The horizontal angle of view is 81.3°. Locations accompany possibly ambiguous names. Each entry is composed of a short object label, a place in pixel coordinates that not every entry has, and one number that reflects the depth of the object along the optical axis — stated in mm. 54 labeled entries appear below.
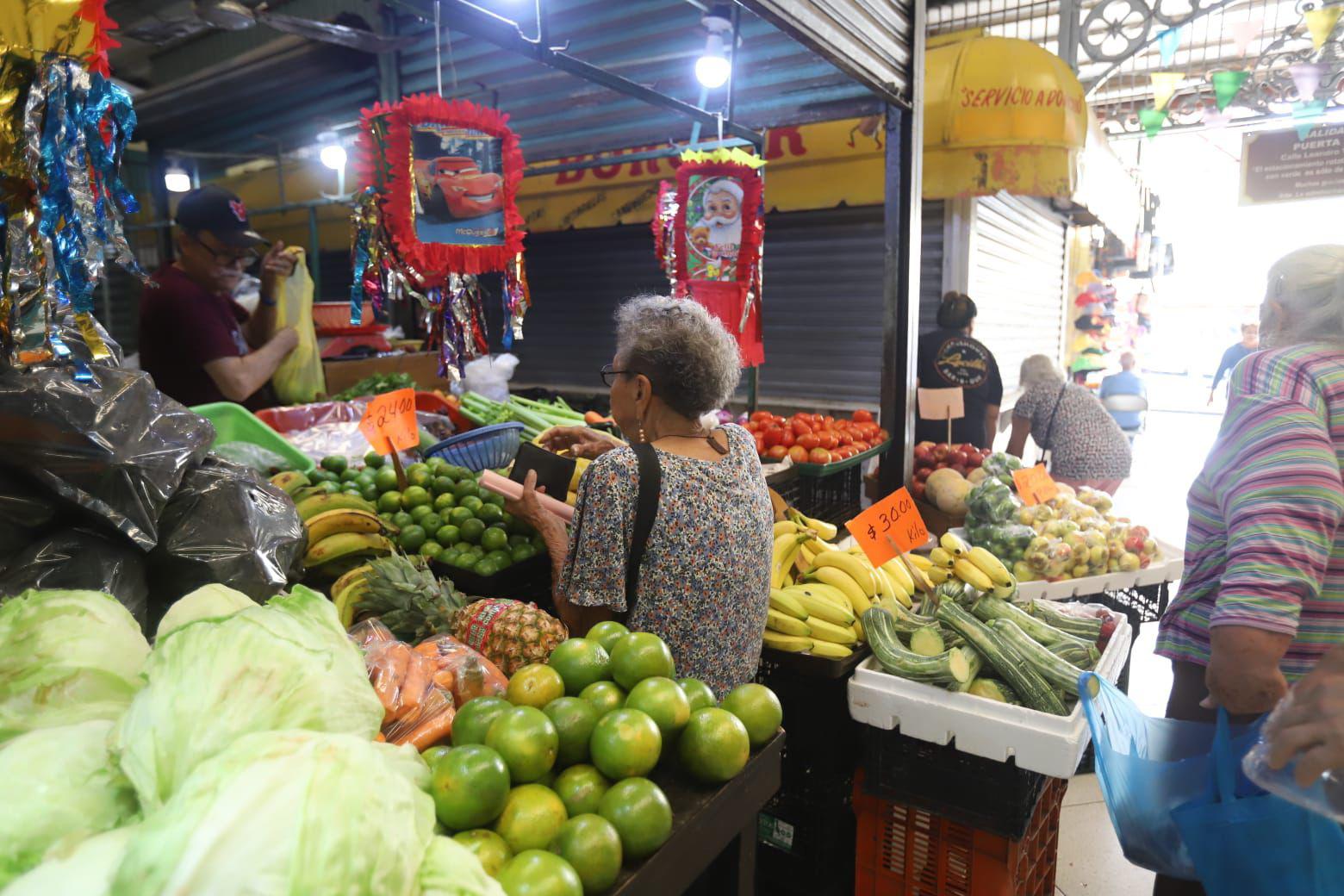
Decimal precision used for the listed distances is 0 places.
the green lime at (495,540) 2768
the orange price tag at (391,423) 3053
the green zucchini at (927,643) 2561
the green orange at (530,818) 1089
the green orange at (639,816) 1109
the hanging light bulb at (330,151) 7680
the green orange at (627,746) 1197
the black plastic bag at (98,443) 1469
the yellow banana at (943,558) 3428
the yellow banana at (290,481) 2842
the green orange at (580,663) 1440
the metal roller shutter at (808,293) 7469
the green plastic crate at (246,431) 3227
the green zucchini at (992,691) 2393
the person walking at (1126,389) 10656
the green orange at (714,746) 1269
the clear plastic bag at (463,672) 1591
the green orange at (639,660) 1400
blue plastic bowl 3561
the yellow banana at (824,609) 2785
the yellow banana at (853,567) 3025
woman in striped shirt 1977
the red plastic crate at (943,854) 2324
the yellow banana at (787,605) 2816
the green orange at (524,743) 1154
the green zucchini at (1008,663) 2340
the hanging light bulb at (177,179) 9820
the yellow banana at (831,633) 2707
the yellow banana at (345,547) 2490
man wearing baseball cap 3361
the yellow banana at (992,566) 3197
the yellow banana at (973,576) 3121
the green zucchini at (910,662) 2400
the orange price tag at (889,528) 2748
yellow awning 6176
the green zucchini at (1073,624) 2797
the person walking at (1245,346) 8117
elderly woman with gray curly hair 2145
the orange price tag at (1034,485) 4086
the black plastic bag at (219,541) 1674
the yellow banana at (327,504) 2625
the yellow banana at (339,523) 2535
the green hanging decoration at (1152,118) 8750
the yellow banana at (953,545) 3537
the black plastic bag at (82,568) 1453
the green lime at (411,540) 2770
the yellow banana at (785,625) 2748
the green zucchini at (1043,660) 2398
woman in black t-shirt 5823
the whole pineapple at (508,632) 1989
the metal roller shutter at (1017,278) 8133
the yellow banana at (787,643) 2672
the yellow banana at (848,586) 2938
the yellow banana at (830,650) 2625
